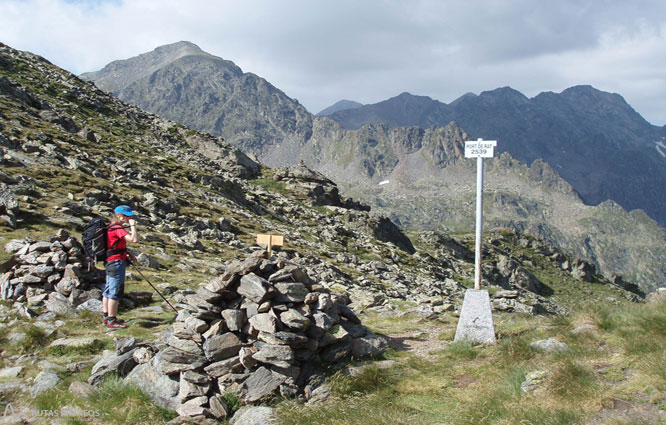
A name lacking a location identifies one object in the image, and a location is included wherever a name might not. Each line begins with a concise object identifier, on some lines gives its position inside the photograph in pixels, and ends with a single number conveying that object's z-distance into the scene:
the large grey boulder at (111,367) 8.57
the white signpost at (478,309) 11.41
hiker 11.46
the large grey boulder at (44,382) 8.27
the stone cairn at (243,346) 8.31
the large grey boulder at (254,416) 7.32
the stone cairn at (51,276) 12.31
